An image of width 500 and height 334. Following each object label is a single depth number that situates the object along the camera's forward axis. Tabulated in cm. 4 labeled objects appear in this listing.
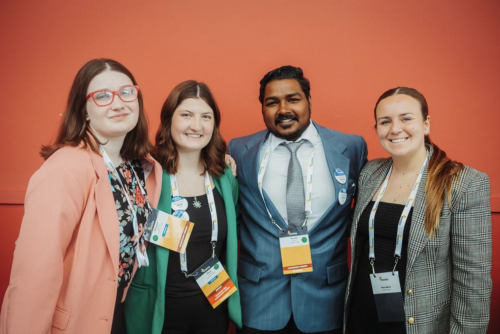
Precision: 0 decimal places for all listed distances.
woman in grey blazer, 163
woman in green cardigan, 187
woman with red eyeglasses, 126
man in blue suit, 199
